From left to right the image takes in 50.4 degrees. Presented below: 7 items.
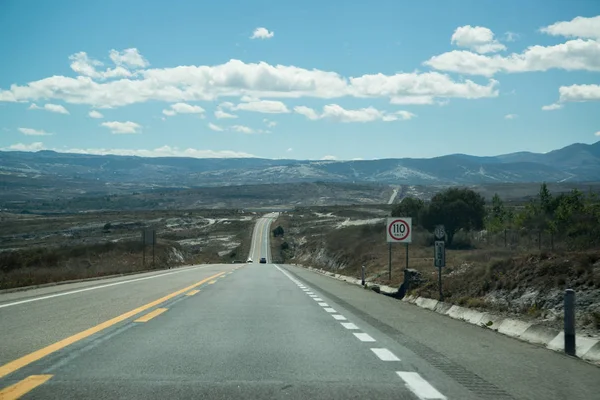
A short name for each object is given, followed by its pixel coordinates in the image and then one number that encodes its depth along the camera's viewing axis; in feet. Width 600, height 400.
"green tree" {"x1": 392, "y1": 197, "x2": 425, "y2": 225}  272.19
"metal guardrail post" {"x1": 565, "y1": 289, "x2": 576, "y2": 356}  31.86
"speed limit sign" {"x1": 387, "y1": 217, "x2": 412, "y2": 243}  94.32
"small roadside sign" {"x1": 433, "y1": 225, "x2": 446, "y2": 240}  65.16
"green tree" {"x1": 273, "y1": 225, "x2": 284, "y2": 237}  449.89
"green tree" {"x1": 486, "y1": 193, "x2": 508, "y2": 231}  245.67
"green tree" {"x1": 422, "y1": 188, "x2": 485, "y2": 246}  245.65
